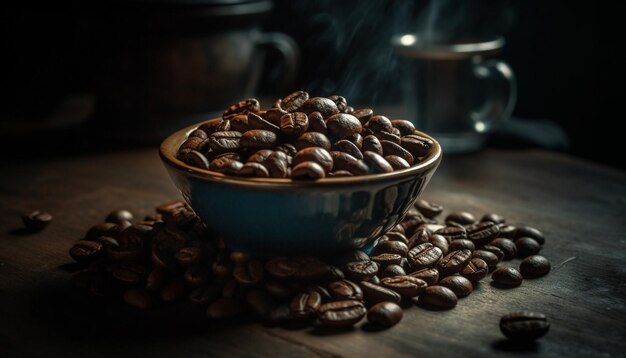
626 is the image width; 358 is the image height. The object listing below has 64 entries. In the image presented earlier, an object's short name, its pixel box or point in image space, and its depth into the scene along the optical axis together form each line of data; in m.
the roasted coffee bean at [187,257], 0.29
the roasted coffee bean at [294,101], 0.32
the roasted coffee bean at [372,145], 0.30
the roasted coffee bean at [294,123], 0.30
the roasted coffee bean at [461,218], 0.35
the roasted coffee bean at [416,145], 0.31
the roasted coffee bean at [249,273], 0.28
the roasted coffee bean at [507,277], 0.30
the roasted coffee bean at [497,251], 0.32
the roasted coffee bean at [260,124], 0.30
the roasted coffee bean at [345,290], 0.28
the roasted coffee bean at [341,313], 0.27
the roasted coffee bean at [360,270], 0.29
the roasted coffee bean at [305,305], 0.27
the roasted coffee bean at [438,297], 0.29
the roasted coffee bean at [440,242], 0.32
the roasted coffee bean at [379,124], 0.31
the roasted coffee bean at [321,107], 0.31
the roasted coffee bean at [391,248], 0.31
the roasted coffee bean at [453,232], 0.33
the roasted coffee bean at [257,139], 0.30
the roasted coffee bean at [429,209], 0.36
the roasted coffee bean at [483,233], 0.33
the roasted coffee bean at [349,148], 0.30
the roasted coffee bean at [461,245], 0.32
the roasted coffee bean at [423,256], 0.30
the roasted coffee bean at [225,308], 0.28
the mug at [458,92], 0.46
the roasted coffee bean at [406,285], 0.29
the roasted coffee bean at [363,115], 0.32
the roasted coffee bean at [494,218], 0.35
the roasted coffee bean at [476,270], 0.30
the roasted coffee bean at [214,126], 0.32
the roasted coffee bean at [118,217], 0.35
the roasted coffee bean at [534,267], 0.31
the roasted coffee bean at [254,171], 0.28
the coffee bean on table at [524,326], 0.27
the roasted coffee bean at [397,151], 0.30
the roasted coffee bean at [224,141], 0.30
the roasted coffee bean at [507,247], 0.33
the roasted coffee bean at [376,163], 0.29
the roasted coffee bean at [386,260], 0.30
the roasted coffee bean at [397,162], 0.29
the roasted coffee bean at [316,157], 0.28
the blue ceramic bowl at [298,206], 0.28
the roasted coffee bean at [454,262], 0.30
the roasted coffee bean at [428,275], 0.29
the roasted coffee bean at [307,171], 0.28
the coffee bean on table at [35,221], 0.35
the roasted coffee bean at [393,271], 0.30
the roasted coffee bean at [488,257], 0.31
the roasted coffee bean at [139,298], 0.28
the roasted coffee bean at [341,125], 0.30
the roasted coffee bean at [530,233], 0.34
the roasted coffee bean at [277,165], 0.28
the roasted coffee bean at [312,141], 0.30
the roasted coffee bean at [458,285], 0.29
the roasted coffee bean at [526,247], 0.33
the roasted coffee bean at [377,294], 0.28
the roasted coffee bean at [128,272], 0.29
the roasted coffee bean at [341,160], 0.29
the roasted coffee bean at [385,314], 0.27
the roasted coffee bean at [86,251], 0.32
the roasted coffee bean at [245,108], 0.32
